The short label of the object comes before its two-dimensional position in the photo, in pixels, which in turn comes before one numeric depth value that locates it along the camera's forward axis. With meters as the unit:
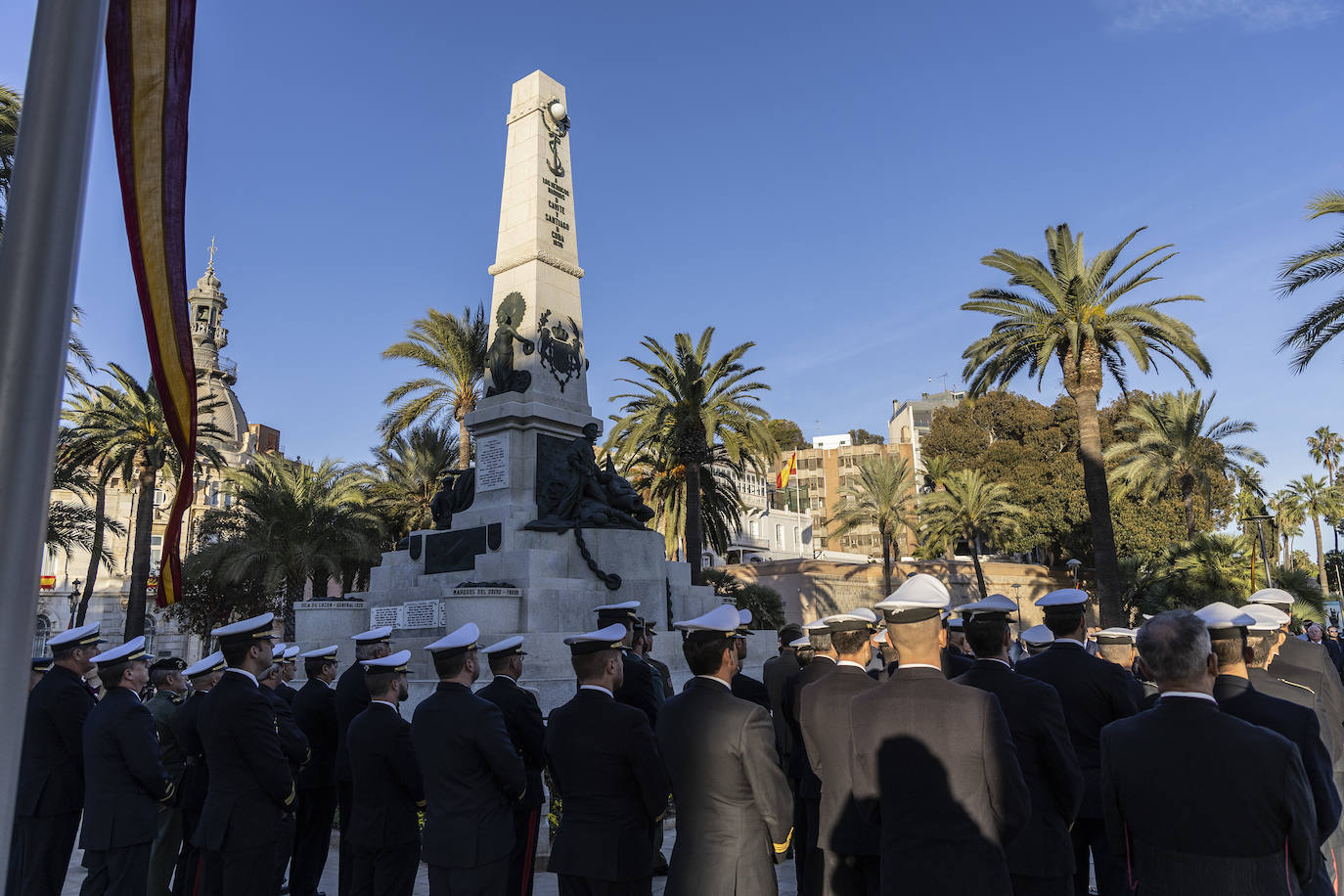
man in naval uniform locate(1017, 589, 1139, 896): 4.86
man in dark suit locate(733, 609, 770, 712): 6.72
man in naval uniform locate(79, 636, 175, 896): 5.55
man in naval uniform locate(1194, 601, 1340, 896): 3.48
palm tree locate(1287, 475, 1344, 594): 63.88
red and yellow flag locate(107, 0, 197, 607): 3.66
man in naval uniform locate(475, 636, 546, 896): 5.32
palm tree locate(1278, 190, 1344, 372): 17.95
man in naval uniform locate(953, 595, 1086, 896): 3.91
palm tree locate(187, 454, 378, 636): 30.44
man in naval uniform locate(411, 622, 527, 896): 4.60
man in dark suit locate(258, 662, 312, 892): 5.26
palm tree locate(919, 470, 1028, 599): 44.78
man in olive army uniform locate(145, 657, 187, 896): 6.70
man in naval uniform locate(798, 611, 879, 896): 4.47
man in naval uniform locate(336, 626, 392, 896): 6.29
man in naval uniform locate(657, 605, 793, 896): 3.93
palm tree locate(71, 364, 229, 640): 29.45
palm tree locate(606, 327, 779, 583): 29.23
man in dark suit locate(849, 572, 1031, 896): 3.26
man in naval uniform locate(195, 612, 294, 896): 5.05
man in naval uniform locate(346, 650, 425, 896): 5.17
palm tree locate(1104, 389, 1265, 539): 38.59
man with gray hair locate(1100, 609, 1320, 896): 3.10
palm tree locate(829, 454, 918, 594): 47.84
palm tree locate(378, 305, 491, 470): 29.53
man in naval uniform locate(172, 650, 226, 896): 5.80
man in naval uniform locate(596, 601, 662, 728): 5.74
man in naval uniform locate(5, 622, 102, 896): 5.89
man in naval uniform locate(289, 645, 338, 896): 6.61
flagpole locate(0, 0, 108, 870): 2.47
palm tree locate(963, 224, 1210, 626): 22.47
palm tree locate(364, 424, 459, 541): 35.19
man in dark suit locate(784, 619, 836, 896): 5.62
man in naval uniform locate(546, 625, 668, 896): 4.16
